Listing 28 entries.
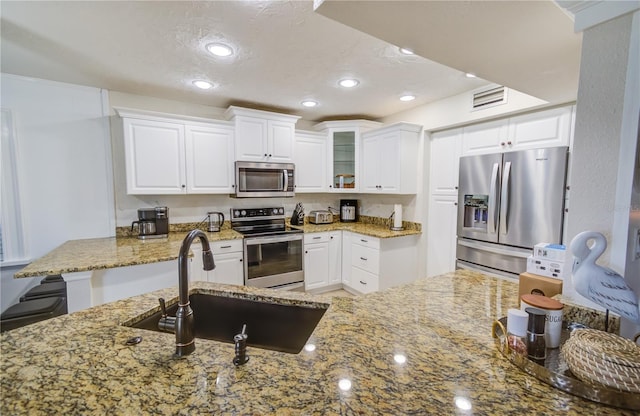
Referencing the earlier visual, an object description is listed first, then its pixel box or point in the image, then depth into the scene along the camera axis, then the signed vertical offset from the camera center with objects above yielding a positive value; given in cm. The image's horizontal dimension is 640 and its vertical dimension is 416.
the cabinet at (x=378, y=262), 313 -88
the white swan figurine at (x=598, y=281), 79 -28
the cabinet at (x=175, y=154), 266 +36
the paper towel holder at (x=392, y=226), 344 -49
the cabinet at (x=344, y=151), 369 +53
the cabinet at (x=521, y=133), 216 +52
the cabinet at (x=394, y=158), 323 +40
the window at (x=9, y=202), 242 -14
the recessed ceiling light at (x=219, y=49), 186 +99
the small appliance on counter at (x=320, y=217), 386 -40
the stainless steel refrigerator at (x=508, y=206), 219 -15
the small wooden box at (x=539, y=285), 110 -40
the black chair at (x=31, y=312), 190 -91
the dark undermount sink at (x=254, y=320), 126 -65
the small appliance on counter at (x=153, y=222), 278 -36
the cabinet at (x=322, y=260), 336 -92
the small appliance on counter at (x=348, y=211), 413 -34
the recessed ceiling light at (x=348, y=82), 247 +100
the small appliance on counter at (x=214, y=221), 319 -39
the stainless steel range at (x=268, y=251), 299 -73
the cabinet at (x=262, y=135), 309 +64
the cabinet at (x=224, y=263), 268 -78
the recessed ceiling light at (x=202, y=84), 250 +99
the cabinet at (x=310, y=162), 361 +37
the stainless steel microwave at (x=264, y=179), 315 +11
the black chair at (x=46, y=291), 220 -88
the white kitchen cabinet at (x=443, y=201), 303 -13
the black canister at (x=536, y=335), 79 -43
